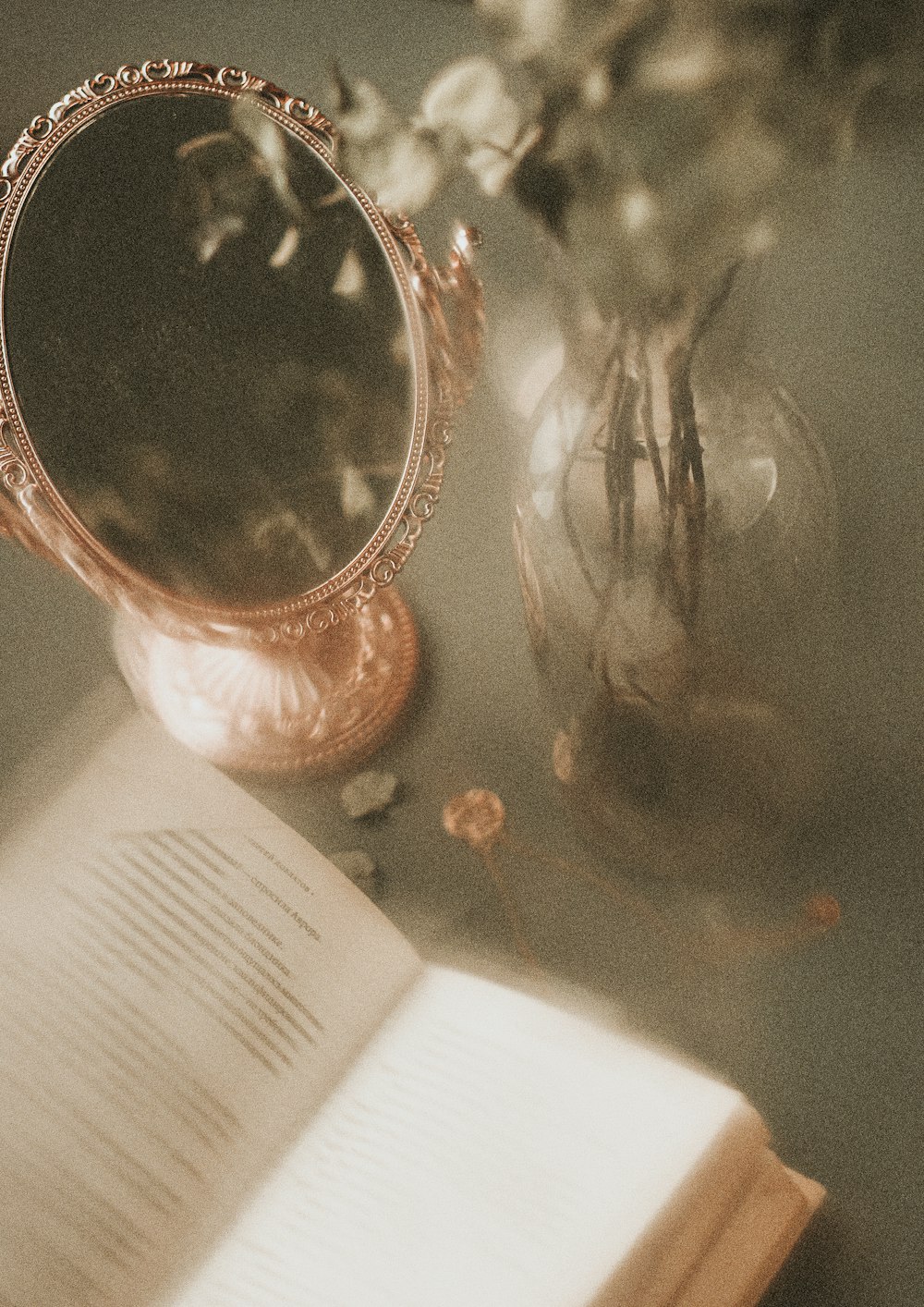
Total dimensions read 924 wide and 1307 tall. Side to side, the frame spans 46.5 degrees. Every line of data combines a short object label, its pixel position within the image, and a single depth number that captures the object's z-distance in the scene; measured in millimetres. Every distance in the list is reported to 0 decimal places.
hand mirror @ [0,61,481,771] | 552
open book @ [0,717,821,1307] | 520
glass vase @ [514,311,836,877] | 566
